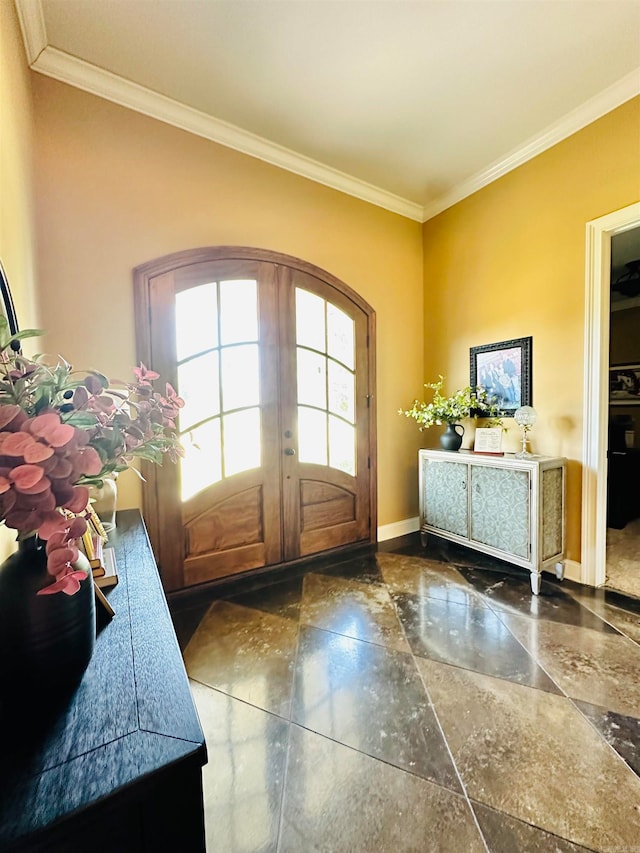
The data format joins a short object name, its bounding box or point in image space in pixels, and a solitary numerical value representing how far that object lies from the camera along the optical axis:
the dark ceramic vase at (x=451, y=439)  2.89
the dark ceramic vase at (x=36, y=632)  0.60
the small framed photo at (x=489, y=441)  2.66
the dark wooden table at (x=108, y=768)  0.46
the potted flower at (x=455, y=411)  2.81
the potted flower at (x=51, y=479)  0.52
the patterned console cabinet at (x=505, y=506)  2.27
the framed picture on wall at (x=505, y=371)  2.64
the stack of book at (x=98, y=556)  1.08
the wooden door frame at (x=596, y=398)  2.24
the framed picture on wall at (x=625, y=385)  4.20
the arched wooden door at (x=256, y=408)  2.22
